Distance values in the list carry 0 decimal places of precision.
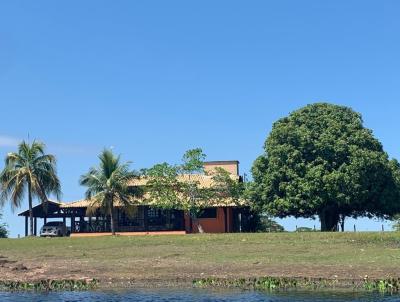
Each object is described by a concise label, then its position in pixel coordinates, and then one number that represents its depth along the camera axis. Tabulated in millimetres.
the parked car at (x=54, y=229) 64125
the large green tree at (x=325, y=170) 53188
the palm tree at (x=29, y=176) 60562
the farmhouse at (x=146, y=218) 64562
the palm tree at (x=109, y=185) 60000
